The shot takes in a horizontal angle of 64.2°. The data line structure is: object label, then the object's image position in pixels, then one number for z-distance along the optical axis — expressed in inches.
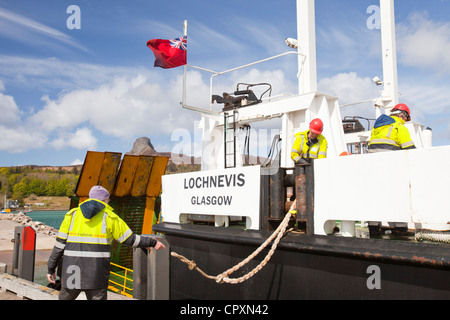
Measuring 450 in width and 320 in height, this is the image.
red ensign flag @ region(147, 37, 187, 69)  266.7
